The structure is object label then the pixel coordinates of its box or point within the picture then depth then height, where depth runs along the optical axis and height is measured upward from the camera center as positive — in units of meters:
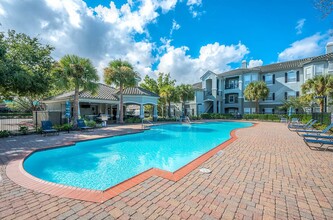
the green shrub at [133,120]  23.02 -1.48
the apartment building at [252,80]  26.06 +5.59
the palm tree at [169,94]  28.28 +2.94
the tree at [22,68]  11.07 +3.58
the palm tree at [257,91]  28.16 +3.53
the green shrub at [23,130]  12.17 -1.57
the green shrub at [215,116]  32.69 -1.23
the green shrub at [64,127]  14.16 -1.57
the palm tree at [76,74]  14.49 +3.49
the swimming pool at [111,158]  6.07 -2.56
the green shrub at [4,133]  10.98 -1.69
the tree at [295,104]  23.71 +1.07
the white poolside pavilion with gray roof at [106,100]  20.58 +1.40
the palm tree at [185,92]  29.86 +3.50
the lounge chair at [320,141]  7.24 -1.51
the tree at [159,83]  34.59 +6.15
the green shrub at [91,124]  16.36 -1.46
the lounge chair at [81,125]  14.66 -1.41
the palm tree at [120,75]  19.91 +4.60
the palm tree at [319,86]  19.00 +3.08
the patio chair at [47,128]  11.66 -1.39
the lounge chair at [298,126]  15.25 -1.57
